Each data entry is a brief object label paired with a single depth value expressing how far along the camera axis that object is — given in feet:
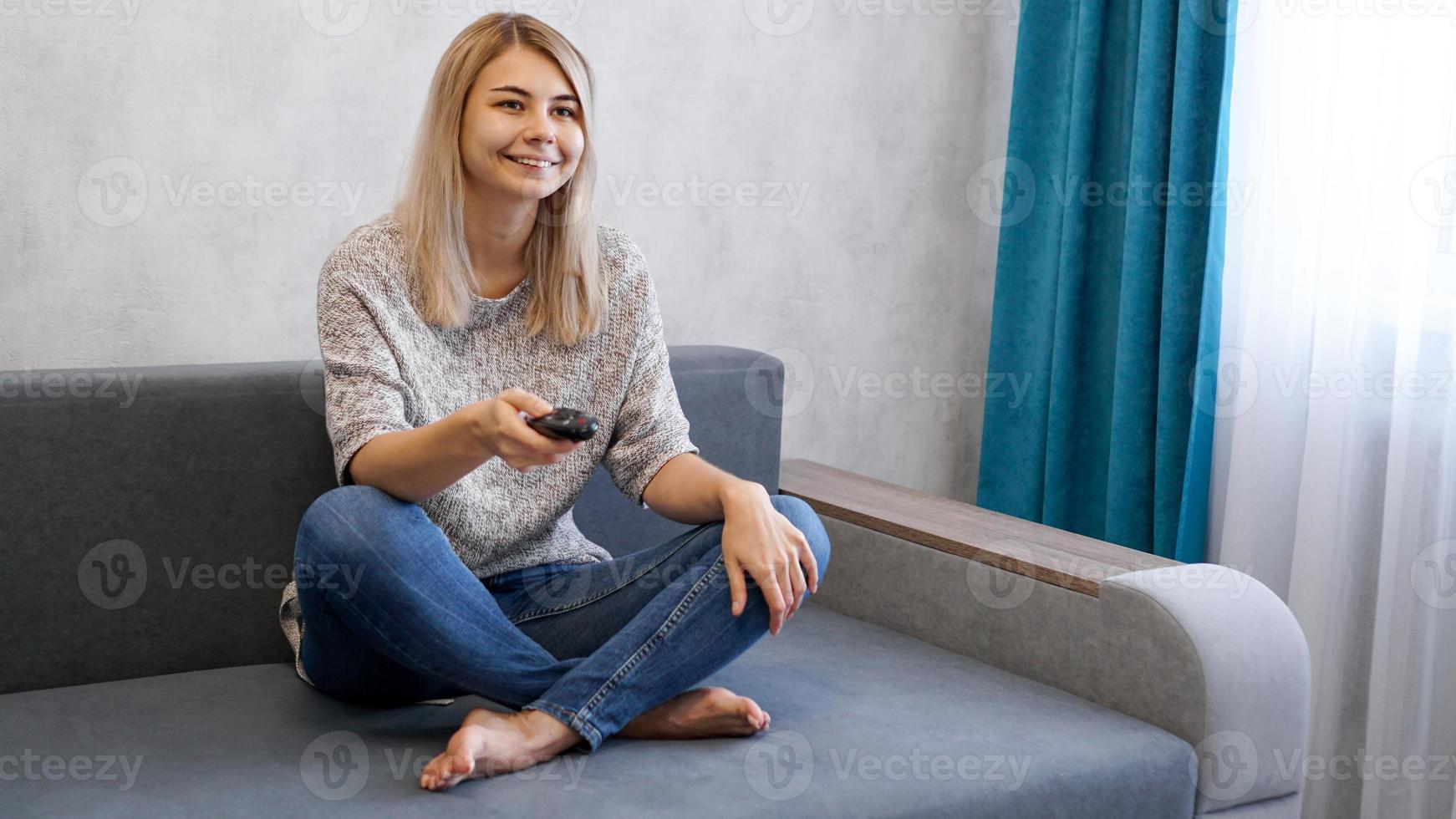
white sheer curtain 6.79
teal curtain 7.72
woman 4.66
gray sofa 4.59
